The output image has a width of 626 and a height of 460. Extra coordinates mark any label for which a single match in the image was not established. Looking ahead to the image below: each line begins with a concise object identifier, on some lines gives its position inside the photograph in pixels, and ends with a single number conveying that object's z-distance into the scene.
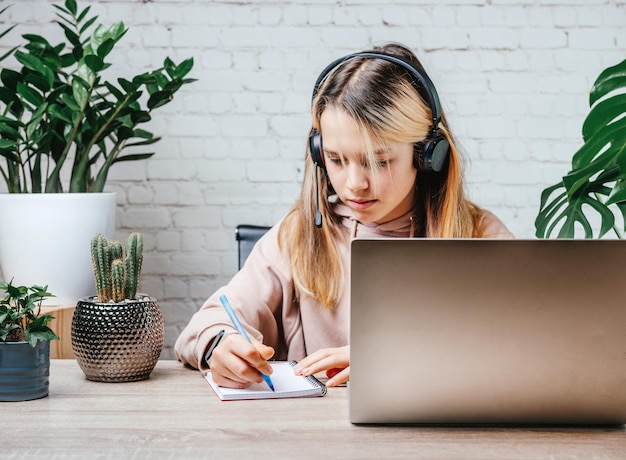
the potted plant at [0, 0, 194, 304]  1.94
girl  1.25
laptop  0.85
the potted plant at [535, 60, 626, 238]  1.46
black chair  1.80
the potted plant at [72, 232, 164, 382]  1.12
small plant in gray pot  1.01
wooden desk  0.82
